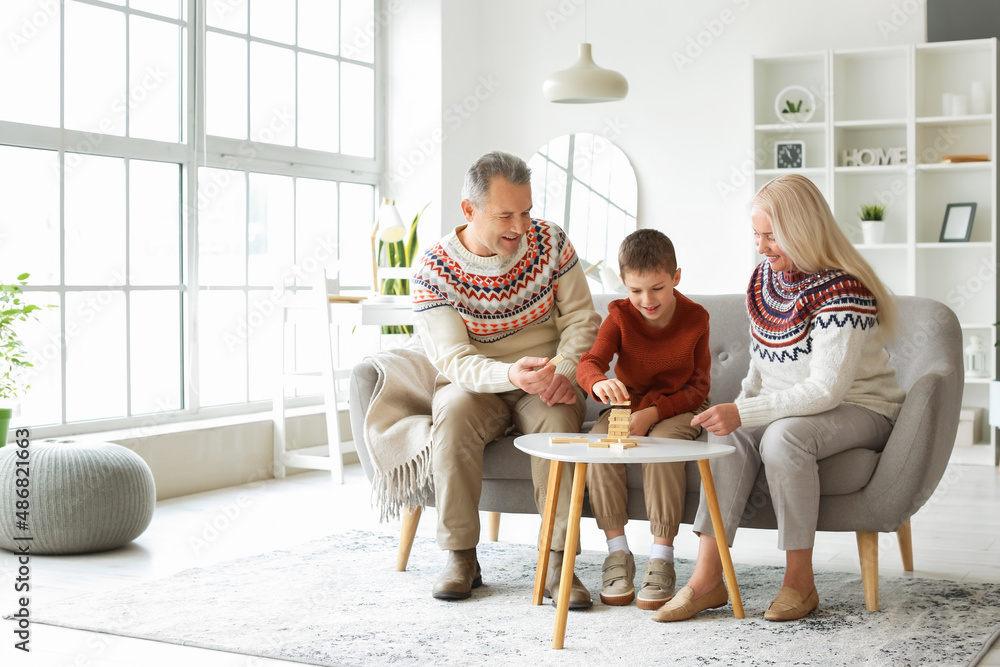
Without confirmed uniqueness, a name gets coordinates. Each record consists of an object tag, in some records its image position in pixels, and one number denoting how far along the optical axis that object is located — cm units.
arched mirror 567
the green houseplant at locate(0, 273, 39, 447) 339
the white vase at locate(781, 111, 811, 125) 513
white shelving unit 487
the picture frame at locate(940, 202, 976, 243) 486
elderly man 250
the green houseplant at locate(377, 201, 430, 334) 518
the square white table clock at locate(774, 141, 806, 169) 516
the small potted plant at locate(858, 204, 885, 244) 495
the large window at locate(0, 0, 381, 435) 383
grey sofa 233
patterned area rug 208
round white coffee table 203
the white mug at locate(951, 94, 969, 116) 482
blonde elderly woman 229
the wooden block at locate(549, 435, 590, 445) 221
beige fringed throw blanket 265
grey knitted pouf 296
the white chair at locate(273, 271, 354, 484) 439
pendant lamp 438
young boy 239
